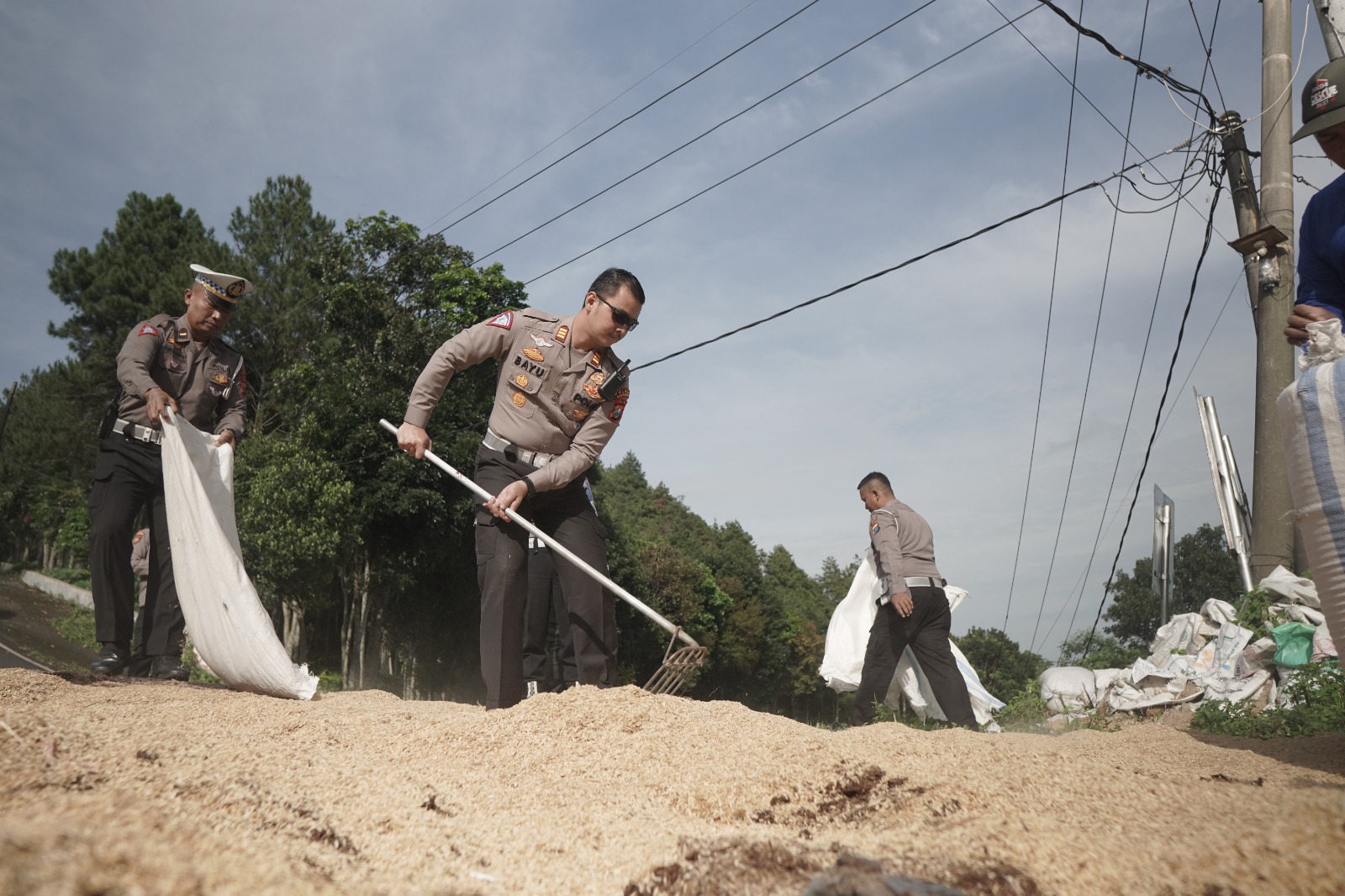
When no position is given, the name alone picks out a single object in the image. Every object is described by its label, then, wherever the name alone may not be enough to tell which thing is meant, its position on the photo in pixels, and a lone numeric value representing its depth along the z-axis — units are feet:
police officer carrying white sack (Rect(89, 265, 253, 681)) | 14.10
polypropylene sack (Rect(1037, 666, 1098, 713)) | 20.17
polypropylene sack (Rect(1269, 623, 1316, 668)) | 15.39
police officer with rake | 12.19
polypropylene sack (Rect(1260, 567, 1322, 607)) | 16.96
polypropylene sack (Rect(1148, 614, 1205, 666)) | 19.29
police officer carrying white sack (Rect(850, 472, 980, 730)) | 18.21
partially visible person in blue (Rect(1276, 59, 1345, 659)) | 7.07
